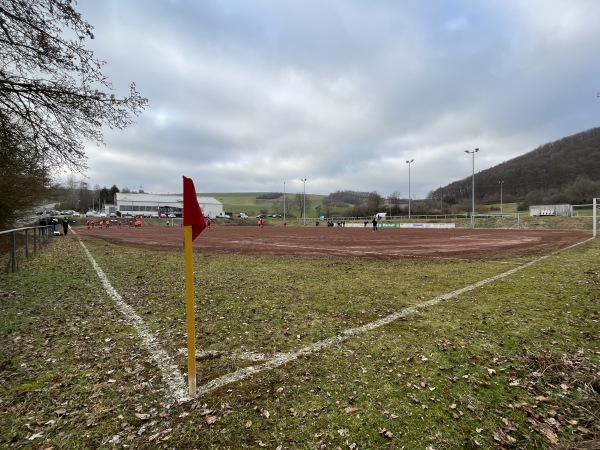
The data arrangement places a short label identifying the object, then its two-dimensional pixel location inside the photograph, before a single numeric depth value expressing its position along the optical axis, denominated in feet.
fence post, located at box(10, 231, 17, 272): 31.12
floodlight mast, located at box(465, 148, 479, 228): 159.84
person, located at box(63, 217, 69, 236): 93.50
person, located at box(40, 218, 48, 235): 73.79
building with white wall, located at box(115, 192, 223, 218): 342.44
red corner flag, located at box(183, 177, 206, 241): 9.06
